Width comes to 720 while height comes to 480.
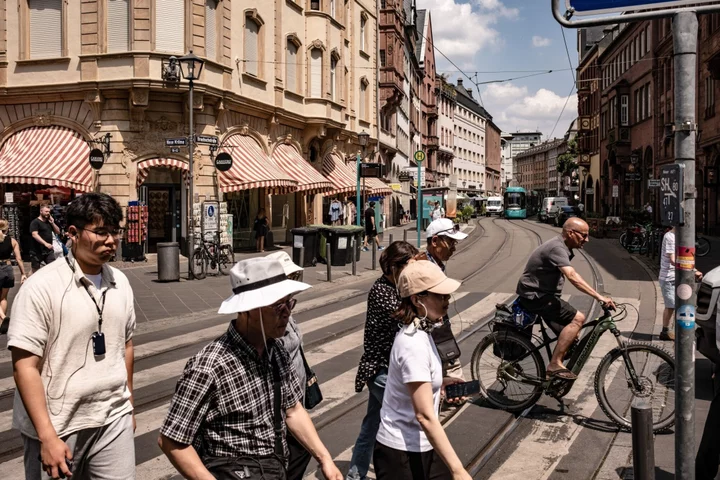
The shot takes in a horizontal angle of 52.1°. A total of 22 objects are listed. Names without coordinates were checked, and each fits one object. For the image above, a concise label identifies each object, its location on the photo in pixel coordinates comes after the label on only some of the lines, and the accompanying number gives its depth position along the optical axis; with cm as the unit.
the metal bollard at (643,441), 396
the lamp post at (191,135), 1762
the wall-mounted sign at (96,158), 2025
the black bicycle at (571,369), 613
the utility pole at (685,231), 329
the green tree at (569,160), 9150
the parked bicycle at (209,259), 1892
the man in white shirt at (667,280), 1014
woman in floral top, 462
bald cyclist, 639
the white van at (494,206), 8469
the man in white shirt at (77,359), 317
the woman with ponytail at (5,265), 1084
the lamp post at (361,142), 2391
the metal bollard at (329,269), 1734
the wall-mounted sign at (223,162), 1939
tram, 6575
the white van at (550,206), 5938
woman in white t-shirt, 330
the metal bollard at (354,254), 1895
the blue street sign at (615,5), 323
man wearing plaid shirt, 280
